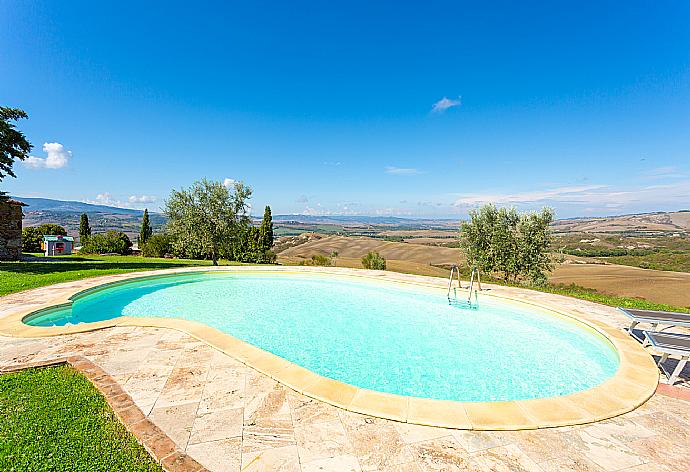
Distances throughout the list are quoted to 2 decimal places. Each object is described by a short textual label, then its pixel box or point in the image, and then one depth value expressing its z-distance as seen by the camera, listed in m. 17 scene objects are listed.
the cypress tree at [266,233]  30.40
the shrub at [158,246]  24.62
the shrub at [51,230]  25.86
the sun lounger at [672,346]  3.99
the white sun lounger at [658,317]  4.85
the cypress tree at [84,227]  31.06
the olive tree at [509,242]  15.28
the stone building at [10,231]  16.88
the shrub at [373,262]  26.00
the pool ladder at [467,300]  9.44
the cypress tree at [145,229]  32.12
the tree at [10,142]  12.13
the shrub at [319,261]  22.41
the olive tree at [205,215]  16.92
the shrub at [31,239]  24.34
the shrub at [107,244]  25.09
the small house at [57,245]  21.77
